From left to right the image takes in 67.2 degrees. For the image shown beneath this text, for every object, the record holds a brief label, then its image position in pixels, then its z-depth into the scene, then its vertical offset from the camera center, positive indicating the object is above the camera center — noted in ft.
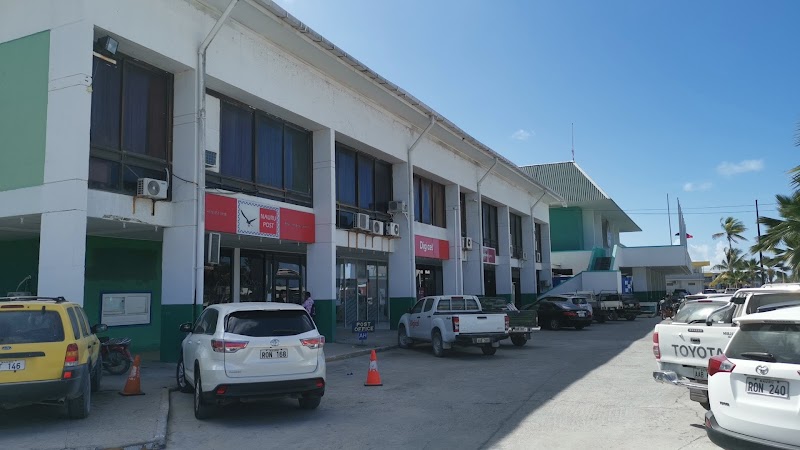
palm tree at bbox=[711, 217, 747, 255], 281.33 +26.93
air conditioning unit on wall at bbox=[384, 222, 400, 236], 77.77 +8.31
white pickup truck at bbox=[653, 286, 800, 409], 27.12 -2.35
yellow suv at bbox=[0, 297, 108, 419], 25.48 -2.47
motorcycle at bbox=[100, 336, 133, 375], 42.50 -4.09
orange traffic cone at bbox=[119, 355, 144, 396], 35.20 -5.10
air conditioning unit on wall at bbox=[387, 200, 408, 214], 79.05 +11.28
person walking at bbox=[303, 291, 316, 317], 60.65 -0.99
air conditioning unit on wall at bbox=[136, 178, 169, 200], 44.65 +8.09
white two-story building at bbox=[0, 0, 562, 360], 40.22 +11.62
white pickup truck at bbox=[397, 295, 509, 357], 54.13 -2.99
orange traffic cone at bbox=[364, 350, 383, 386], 39.11 -5.39
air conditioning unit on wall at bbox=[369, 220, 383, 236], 73.20 +8.04
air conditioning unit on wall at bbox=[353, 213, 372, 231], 70.13 +8.25
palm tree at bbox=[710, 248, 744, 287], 270.46 +8.19
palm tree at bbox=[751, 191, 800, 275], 59.98 +5.65
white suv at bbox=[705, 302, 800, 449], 16.96 -2.94
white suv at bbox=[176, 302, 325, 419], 27.84 -2.89
